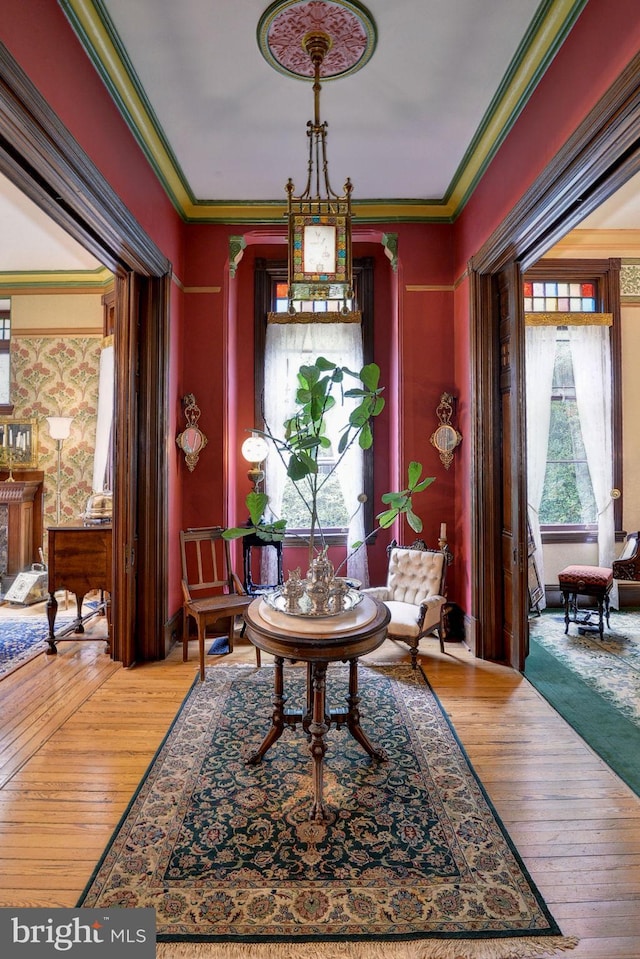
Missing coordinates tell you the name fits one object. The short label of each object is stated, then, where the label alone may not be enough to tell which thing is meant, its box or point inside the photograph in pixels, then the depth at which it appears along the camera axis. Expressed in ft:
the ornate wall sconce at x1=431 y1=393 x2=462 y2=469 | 16.30
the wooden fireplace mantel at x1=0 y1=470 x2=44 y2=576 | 21.56
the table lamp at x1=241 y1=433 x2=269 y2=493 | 17.58
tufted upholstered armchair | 13.84
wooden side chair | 13.56
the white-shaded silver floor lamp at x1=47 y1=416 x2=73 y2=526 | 20.76
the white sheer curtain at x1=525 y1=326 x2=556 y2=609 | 19.19
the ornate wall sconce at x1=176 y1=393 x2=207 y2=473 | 16.19
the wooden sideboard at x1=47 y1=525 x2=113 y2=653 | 14.70
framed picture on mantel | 22.56
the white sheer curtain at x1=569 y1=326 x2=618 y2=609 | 19.24
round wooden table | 8.05
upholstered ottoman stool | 16.49
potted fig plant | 11.09
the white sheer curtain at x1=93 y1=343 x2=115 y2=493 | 21.34
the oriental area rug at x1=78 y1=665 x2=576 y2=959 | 6.08
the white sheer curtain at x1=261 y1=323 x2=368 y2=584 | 19.16
